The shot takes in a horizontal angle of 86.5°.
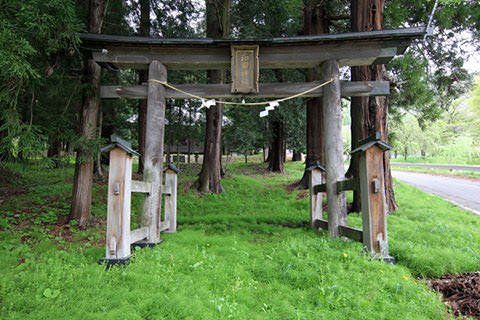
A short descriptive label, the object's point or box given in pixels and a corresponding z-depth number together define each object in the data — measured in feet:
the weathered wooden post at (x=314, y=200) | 18.25
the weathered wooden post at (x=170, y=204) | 17.61
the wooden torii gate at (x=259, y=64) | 15.34
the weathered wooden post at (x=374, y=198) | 11.55
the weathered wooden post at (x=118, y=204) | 11.37
